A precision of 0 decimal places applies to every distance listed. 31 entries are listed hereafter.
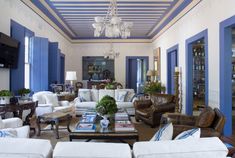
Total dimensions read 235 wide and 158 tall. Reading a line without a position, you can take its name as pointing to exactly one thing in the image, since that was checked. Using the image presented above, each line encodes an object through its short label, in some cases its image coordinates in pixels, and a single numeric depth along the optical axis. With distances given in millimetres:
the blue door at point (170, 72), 6765
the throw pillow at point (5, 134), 1473
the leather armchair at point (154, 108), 4576
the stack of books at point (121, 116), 3640
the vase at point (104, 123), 3049
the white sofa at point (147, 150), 1048
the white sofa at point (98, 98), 5612
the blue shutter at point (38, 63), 5205
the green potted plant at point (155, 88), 7214
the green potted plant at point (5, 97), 3280
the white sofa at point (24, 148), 1020
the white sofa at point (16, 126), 1933
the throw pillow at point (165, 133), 1572
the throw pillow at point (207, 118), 2767
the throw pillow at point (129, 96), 5941
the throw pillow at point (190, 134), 1431
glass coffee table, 2784
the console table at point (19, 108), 3223
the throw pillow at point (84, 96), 5864
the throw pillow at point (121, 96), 5879
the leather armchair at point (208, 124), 2629
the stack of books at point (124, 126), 2940
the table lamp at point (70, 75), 6935
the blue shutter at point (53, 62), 6250
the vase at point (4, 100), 3278
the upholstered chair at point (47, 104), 4711
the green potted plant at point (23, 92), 4083
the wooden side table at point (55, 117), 3745
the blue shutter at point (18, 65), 4116
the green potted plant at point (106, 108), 3254
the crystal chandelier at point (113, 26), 3841
